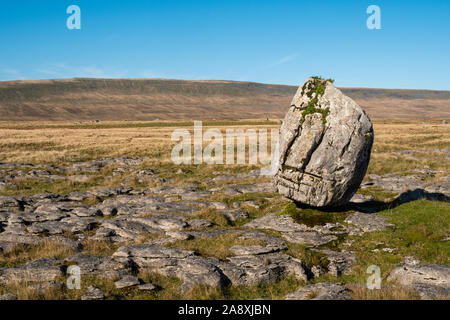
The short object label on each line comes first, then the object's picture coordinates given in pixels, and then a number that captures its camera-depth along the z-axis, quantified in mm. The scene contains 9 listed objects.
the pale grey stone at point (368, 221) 18766
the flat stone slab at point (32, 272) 13602
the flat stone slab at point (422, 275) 12508
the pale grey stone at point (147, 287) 13055
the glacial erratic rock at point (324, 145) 19000
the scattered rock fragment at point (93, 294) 12219
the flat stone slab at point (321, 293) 11527
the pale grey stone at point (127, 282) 13164
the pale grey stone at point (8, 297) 11887
